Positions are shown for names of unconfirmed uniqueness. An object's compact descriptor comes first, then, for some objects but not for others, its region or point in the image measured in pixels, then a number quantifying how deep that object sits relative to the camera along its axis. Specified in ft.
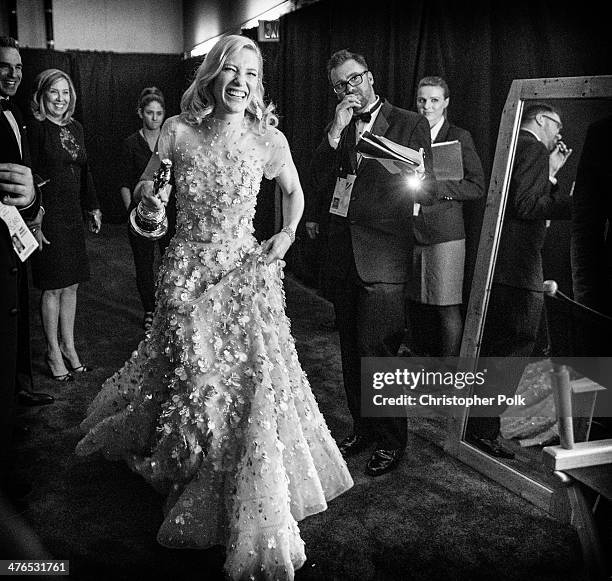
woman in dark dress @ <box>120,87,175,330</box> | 14.99
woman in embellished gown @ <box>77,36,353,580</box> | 7.20
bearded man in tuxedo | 8.87
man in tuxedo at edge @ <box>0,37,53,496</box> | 7.31
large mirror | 7.75
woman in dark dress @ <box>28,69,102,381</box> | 11.83
